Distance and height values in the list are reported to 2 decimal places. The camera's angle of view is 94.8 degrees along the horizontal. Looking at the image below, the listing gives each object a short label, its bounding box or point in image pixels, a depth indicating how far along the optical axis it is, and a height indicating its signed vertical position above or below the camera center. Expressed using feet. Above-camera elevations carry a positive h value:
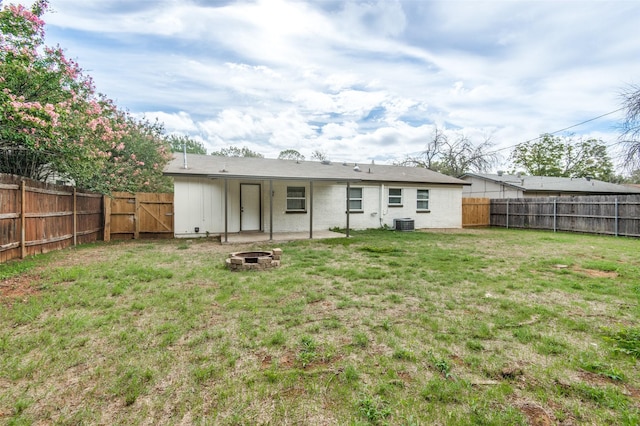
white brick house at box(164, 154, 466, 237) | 35.32 +2.23
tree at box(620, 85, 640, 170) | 20.79 +6.40
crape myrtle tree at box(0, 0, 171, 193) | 17.43 +6.67
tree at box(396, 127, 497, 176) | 84.38 +16.76
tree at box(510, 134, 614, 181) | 101.91 +19.20
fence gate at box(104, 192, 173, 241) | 34.06 -0.63
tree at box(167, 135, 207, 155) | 104.94 +25.36
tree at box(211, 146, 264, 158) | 131.09 +27.13
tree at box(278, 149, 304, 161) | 132.18 +26.42
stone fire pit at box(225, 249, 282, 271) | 19.20 -3.36
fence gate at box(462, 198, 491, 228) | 54.29 -0.06
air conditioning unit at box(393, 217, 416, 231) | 44.27 -1.90
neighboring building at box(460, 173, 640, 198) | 64.44 +5.83
